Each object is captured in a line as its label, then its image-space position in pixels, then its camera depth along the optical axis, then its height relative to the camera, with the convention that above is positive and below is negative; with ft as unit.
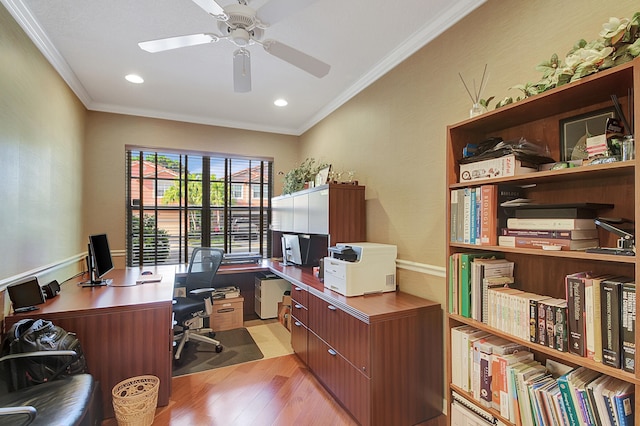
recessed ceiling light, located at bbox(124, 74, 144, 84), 10.30 +4.65
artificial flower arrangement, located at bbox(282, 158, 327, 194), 12.72 +1.63
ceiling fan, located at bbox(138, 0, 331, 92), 5.31 +3.52
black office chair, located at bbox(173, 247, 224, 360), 10.45 -2.98
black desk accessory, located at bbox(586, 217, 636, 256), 3.58 -0.28
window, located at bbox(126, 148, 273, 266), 13.93 +0.55
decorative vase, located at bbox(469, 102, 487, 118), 5.68 +1.95
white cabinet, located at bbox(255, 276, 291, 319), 14.10 -3.61
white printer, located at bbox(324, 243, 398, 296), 7.80 -1.38
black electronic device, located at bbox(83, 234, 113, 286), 9.12 -1.34
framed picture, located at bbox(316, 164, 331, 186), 11.30 +1.50
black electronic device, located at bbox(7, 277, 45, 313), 6.75 -1.77
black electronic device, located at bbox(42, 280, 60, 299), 7.89 -1.89
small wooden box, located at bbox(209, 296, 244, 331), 12.82 -4.11
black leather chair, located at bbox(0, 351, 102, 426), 4.76 -3.12
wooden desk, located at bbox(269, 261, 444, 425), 6.38 -3.10
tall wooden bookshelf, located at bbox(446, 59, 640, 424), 3.74 +0.56
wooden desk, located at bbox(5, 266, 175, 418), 6.99 -2.70
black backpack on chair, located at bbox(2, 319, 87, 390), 5.80 -2.63
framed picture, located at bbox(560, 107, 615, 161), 4.50 +1.30
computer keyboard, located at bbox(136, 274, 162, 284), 9.92 -2.07
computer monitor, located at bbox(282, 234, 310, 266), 12.52 -1.34
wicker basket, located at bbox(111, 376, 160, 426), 6.52 -3.96
